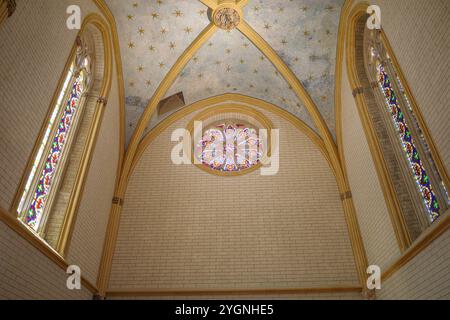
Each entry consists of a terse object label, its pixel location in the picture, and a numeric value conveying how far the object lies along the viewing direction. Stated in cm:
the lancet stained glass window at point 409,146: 633
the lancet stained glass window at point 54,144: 618
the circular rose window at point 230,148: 1061
